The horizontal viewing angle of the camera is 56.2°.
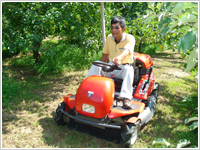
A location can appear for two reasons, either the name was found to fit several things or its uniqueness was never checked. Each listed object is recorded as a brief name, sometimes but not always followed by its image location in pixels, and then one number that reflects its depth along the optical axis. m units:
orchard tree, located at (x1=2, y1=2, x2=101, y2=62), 3.44
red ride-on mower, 2.27
